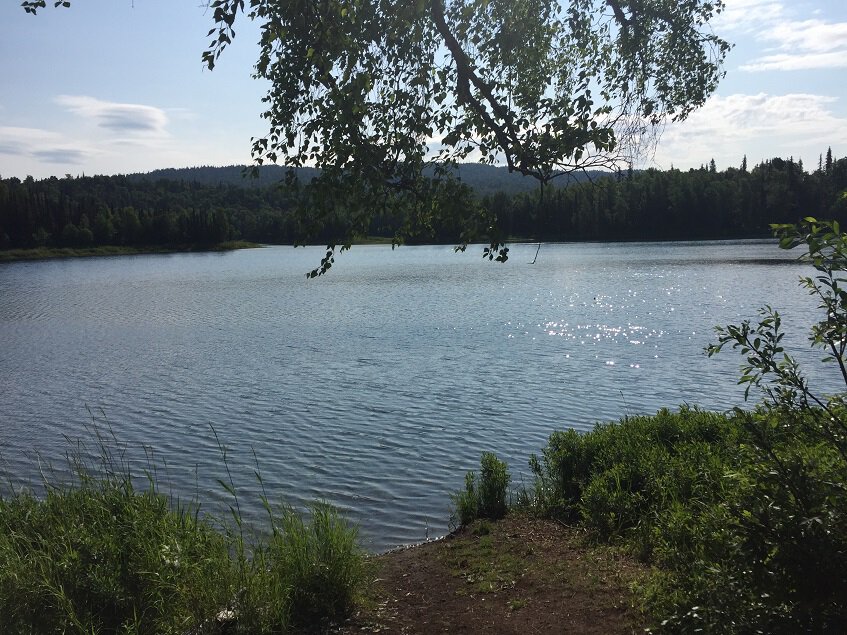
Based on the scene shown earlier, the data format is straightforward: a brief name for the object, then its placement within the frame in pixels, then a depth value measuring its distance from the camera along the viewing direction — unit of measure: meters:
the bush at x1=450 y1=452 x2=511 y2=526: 9.38
